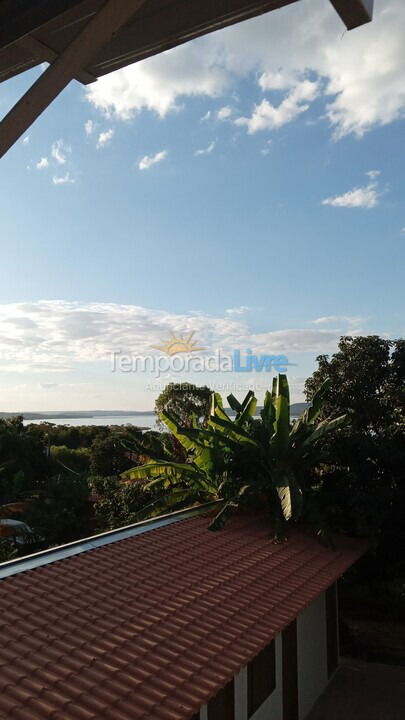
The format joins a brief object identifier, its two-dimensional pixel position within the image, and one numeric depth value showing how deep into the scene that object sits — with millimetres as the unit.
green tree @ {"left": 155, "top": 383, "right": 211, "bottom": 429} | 42281
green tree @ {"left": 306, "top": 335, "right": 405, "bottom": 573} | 11789
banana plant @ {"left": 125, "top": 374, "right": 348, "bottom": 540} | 11562
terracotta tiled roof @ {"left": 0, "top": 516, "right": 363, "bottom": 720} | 4434
